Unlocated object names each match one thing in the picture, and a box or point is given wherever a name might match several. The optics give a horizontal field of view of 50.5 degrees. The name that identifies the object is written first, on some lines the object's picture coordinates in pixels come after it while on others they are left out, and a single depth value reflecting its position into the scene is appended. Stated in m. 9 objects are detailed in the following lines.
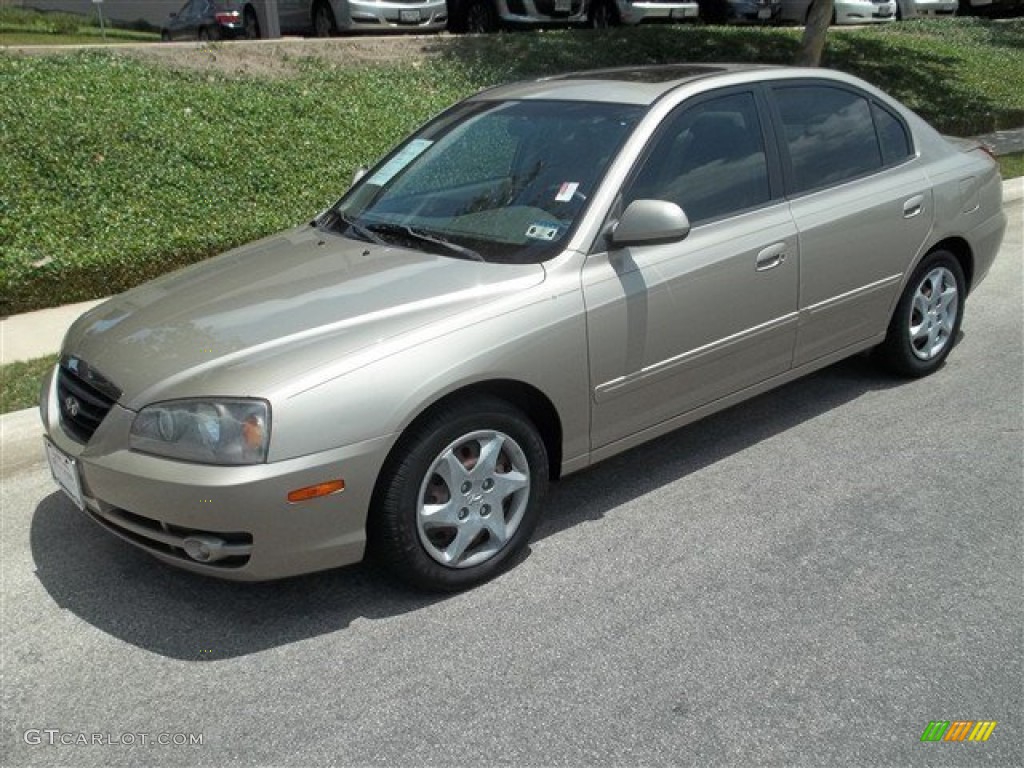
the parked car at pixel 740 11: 21.09
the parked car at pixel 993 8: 25.73
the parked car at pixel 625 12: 17.61
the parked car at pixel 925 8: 24.41
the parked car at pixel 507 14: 16.20
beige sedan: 3.43
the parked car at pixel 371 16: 14.91
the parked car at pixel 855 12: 21.80
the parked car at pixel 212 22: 18.12
